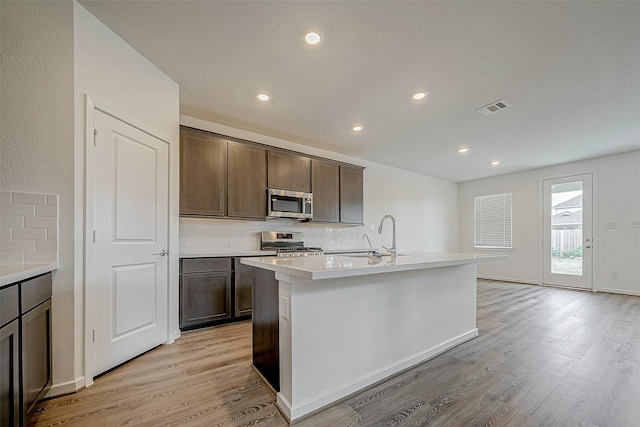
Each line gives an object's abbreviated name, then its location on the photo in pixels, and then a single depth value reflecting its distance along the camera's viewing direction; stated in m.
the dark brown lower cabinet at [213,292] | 2.95
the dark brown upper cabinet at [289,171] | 3.89
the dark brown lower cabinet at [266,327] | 1.80
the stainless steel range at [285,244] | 3.91
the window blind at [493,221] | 6.52
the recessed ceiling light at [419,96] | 2.89
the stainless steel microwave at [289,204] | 3.81
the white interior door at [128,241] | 2.04
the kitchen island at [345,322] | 1.60
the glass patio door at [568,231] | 5.29
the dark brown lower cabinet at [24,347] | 1.20
